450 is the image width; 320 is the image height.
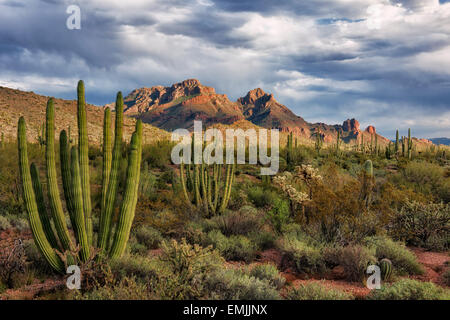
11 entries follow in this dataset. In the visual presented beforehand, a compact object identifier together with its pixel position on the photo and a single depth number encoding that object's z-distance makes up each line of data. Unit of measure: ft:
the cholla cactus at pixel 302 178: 32.19
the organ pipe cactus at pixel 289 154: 83.13
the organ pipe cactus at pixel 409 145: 107.22
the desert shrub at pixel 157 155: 79.99
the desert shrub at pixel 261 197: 46.25
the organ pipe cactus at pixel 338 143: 97.26
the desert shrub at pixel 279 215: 31.65
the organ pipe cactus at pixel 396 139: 119.14
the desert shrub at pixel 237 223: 30.81
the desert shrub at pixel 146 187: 45.24
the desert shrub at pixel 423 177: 51.13
